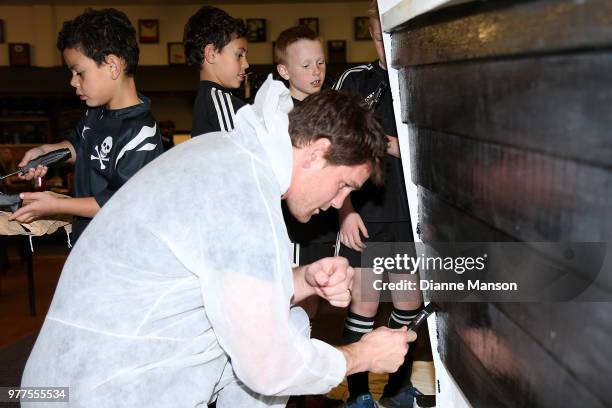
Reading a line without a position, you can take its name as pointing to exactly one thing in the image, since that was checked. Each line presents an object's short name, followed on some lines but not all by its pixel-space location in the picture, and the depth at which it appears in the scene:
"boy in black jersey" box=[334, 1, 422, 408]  2.37
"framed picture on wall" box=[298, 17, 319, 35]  9.70
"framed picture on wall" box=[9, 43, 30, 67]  9.70
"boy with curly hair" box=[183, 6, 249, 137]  2.36
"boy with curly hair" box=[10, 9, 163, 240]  2.08
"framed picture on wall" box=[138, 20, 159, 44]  9.78
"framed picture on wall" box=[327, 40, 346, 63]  9.73
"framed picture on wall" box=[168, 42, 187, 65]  9.81
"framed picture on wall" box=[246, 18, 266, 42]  9.73
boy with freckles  2.58
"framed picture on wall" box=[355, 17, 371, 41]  9.70
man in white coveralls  1.18
